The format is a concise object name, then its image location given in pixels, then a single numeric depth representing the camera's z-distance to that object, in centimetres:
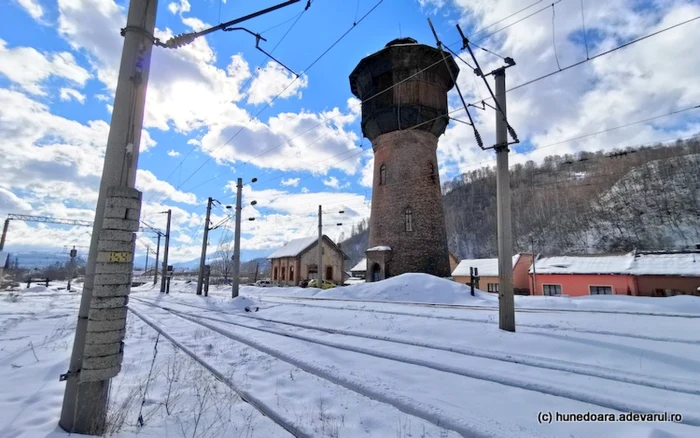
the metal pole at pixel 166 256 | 3253
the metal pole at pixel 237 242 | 2052
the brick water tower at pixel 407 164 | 2539
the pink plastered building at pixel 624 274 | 2955
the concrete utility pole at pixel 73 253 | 4353
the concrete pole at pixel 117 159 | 319
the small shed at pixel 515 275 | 4209
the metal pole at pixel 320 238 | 2761
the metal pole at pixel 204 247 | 2633
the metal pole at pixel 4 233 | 4484
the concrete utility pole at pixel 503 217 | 830
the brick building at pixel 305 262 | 4409
